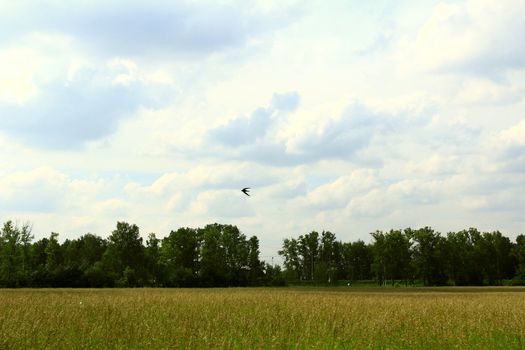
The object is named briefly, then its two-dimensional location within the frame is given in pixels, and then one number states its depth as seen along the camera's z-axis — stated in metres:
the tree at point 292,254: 150.29
